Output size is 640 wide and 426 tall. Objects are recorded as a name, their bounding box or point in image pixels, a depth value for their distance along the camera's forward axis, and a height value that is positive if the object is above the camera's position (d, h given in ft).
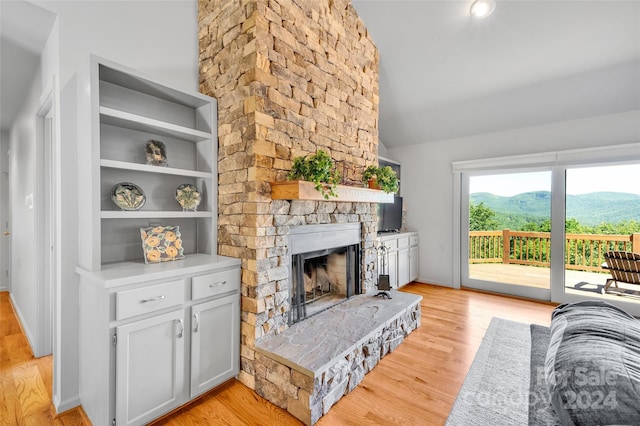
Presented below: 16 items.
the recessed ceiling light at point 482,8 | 9.41 +6.62
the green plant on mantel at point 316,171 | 7.38 +0.99
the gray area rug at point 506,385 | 5.66 -4.20
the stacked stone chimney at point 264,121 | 7.04 +2.39
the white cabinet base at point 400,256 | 13.65 -2.34
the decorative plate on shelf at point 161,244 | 6.70 -0.79
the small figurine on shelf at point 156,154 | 7.00 +1.37
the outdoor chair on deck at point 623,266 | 11.34 -2.20
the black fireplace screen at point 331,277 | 9.61 -2.36
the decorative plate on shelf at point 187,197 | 7.56 +0.35
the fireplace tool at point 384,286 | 10.21 -2.63
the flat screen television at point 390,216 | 14.73 -0.28
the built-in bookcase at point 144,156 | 6.09 +1.37
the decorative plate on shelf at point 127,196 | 6.48 +0.32
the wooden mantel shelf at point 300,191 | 6.88 +0.48
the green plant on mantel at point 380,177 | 10.35 +1.18
